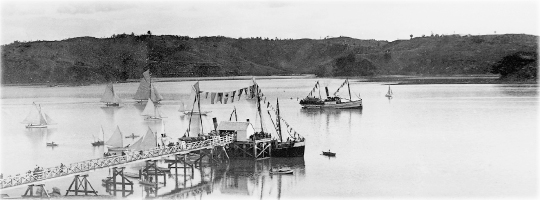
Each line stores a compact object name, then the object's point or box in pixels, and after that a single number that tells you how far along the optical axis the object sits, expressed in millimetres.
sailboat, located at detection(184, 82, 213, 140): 61625
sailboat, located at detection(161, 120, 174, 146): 67662
